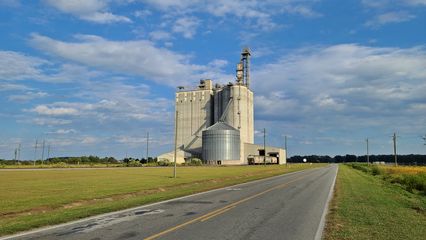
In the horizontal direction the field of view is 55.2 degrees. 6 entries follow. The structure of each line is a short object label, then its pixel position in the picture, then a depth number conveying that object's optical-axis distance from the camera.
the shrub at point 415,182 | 34.88
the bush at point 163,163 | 110.00
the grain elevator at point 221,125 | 138.75
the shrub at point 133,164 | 102.95
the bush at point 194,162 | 121.82
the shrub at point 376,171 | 66.68
